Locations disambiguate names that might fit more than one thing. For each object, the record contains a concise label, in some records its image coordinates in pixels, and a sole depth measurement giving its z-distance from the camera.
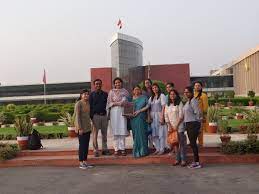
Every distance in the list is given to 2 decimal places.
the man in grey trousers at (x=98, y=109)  6.23
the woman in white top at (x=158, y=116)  6.14
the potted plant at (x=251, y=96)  24.00
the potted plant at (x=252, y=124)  6.25
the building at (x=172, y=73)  43.13
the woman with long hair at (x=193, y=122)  5.61
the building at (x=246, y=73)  42.21
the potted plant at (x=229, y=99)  22.81
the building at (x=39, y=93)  53.07
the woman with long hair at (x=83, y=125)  5.88
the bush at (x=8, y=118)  16.67
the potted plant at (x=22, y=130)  7.22
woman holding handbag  5.72
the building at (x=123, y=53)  46.19
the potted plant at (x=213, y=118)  9.24
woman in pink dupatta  6.25
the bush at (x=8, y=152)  6.55
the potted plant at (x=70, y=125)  9.54
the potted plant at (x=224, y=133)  6.71
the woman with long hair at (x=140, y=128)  6.20
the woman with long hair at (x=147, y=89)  6.38
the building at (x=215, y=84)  53.58
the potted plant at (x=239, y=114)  12.86
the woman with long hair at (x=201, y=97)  6.25
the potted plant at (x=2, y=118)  15.11
